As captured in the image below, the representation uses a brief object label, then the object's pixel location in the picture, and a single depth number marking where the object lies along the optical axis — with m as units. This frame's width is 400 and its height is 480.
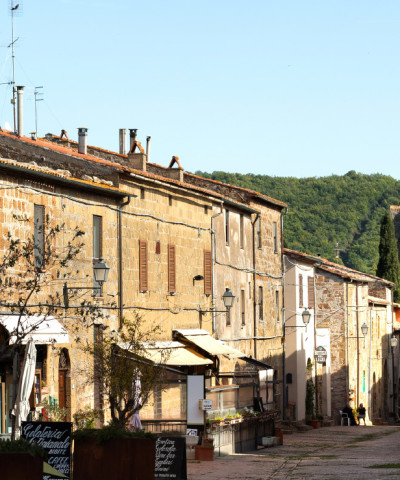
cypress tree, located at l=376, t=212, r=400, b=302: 78.38
